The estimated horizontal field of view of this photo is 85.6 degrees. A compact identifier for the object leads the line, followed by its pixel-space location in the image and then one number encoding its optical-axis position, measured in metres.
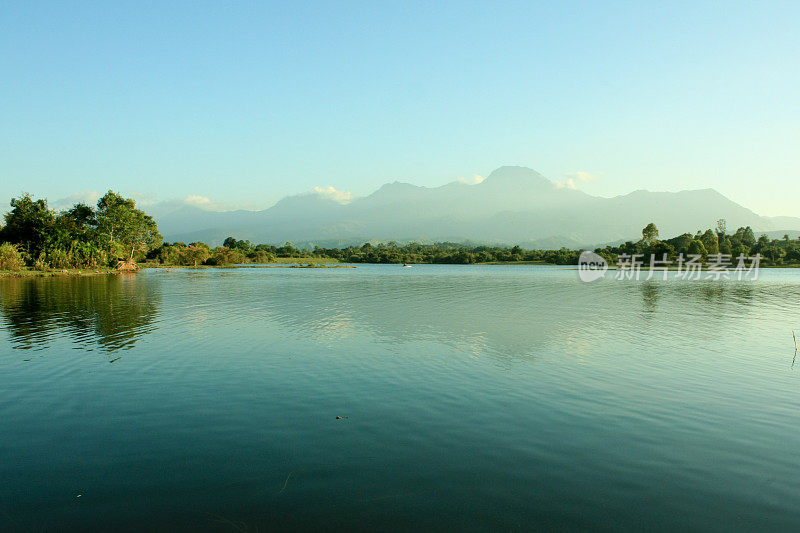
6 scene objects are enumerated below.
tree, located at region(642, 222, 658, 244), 180.65
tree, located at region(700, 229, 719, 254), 170.38
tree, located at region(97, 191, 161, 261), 108.34
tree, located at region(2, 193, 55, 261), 84.50
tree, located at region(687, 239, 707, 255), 157.75
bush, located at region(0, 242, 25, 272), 71.19
